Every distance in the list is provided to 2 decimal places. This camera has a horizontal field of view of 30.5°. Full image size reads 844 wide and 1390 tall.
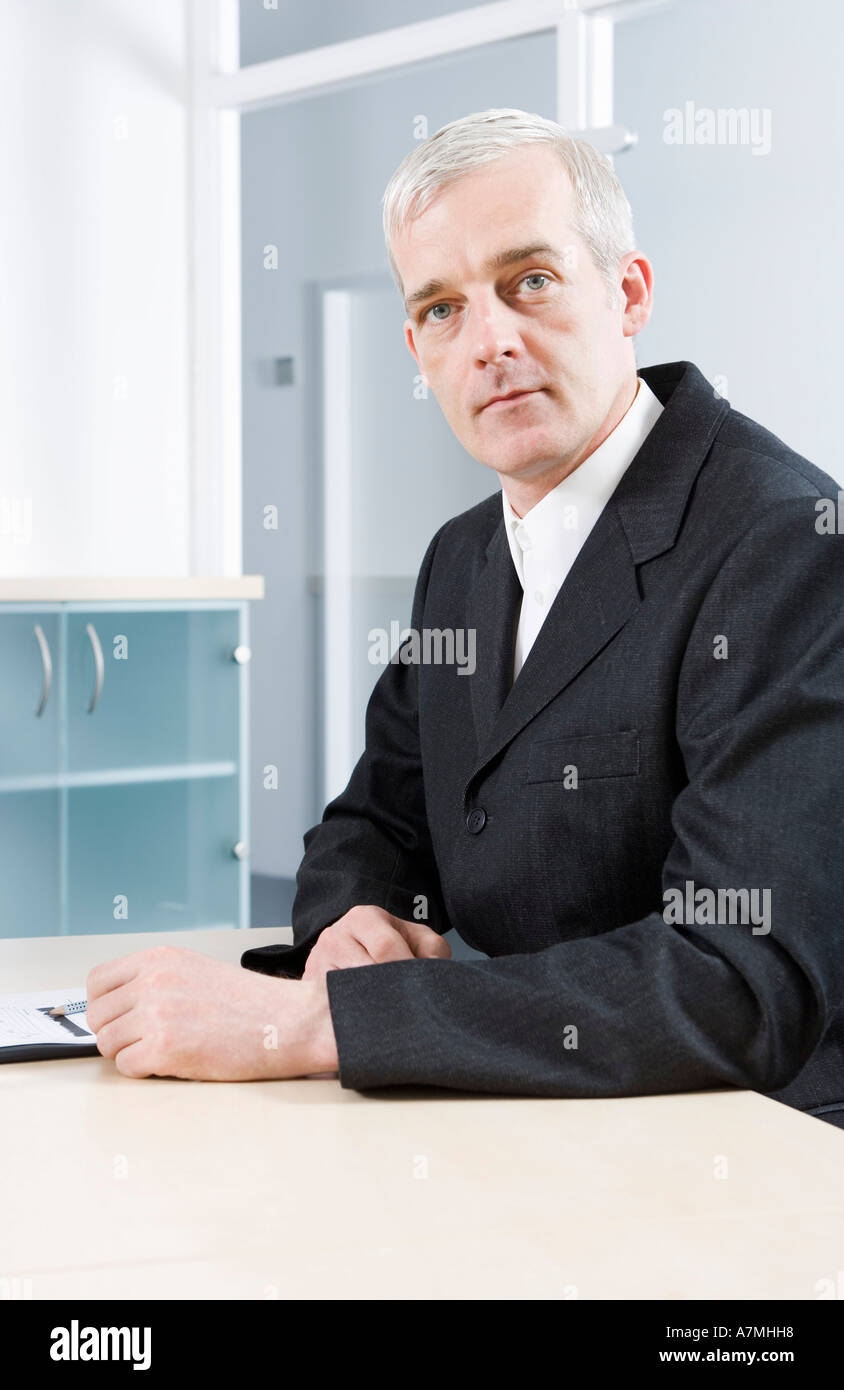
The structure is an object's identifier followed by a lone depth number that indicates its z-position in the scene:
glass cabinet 3.54
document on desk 1.16
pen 1.29
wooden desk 0.77
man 1.08
